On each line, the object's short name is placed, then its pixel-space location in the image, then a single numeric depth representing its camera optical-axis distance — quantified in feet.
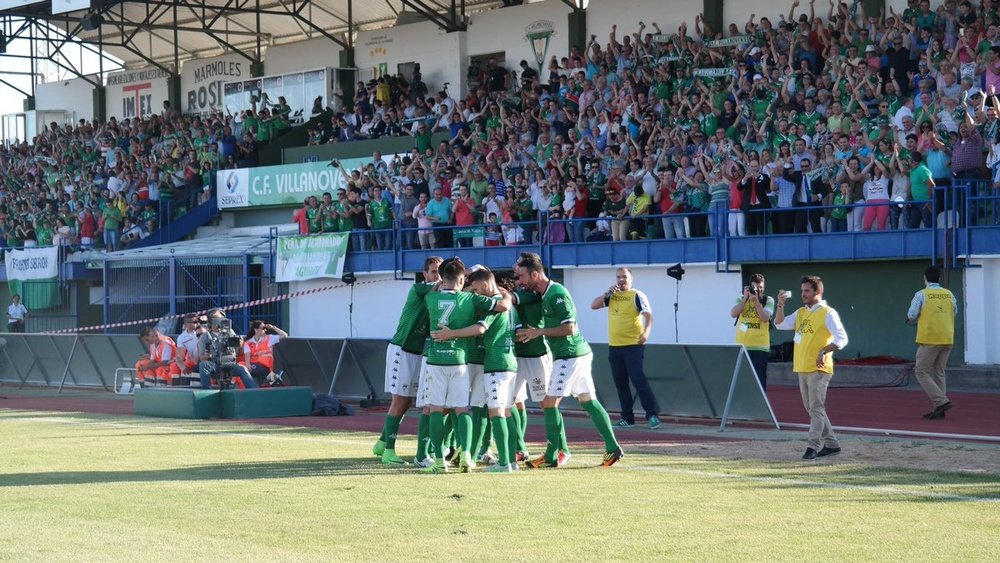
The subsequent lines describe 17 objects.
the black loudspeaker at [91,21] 137.28
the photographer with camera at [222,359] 67.31
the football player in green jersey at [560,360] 42.55
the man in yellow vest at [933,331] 58.29
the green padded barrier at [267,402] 64.23
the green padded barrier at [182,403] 64.23
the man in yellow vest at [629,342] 57.47
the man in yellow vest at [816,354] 44.83
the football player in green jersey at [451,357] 41.68
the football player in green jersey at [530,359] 43.19
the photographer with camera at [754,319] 58.39
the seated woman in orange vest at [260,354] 72.54
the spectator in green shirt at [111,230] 131.38
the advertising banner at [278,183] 122.01
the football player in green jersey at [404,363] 45.03
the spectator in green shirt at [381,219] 105.91
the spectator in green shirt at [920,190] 74.83
